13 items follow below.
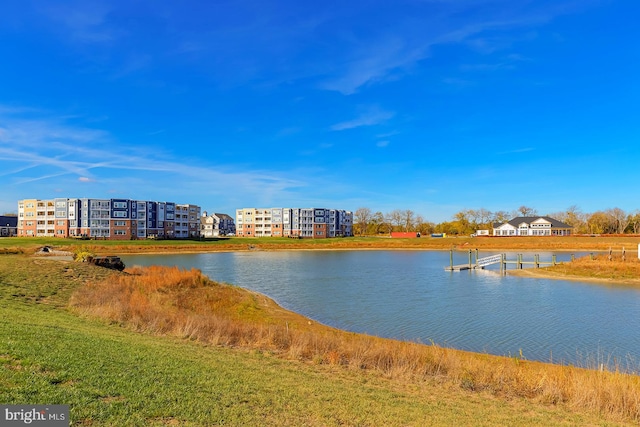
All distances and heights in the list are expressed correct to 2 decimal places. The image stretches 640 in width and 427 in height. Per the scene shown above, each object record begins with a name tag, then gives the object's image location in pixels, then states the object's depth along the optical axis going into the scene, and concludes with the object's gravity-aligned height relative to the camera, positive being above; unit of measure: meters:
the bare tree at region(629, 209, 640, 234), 119.76 +0.95
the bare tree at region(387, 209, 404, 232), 156.50 +3.93
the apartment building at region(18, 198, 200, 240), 100.56 +3.44
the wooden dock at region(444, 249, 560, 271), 48.68 -4.42
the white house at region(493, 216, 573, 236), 113.56 -0.03
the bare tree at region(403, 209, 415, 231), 154.38 +3.12
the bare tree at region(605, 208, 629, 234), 123.69 +1.91
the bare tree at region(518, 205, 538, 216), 148.25 +5.93
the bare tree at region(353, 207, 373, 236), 161.88 +3.85
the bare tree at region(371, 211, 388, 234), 158.75 +2.59
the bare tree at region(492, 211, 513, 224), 150.38 +3.88
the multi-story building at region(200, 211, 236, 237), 158.88 +2.34
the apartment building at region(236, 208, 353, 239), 132.50 +2.45
